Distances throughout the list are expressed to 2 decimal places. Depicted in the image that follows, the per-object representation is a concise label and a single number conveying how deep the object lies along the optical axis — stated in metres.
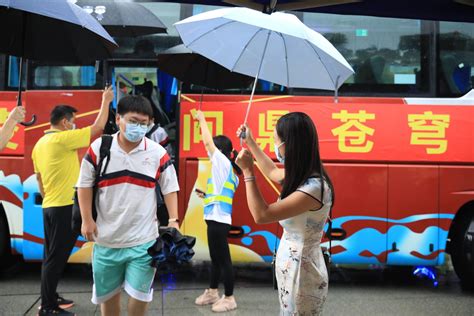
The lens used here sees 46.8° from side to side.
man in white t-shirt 3.55
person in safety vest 5.24
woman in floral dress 2.85
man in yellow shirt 4.85
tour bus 5.99
